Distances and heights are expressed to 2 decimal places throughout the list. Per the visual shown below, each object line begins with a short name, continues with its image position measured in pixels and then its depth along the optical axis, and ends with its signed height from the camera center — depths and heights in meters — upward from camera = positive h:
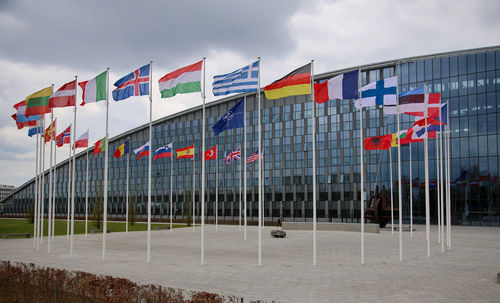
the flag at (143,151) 39.01 +2.72
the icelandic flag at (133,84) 22.61 +5.10
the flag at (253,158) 42.50 +2.21
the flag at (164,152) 42.03 +2.81
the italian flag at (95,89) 24.16 +5.21
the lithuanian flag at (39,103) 26.88 +4.87
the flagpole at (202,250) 20.86 -3.37
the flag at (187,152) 43.41 +2.88
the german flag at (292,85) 19.95 +4.49
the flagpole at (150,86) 22.61 +4.97
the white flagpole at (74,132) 24.75 +2.97
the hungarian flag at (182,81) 21.36 +4.95
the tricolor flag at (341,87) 21.12 +4.58
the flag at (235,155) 44.28 +2.64
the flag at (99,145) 38.97 +3.31
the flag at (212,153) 43.17 +2.76
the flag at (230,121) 22.86 +3.16
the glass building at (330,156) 60.94 +4.33
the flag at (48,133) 30.52 +3.41
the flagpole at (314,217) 19.96 -1.69
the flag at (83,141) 32.78 +3.07
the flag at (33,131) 30.73 +3.61
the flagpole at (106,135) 22.27 +2.55
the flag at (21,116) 28.39 +4.30
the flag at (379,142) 32.84 +2.91
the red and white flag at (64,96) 25.66 +5.07
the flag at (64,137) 32.31 +3.31
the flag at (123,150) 39.51 +2.86
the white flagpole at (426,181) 23.57 -0.09
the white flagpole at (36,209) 29.04 -1.90
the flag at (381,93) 22.69 +4.64
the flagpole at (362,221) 21.05 -2.01
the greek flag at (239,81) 21.02 +4.87
